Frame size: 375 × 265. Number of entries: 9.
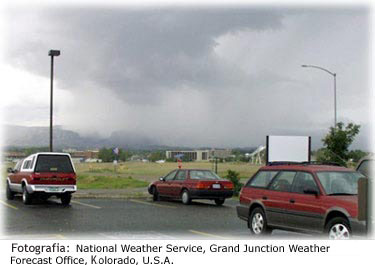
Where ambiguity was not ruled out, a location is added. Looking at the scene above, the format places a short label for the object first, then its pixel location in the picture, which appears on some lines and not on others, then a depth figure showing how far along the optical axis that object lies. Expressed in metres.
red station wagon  10.79
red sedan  21.98
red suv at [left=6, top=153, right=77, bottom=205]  21.03
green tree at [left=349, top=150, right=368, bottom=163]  34.17
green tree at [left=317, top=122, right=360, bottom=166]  34.03
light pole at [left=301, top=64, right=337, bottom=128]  37.74
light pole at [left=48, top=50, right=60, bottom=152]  29.38
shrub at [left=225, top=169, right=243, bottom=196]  28.28
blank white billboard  23.82
